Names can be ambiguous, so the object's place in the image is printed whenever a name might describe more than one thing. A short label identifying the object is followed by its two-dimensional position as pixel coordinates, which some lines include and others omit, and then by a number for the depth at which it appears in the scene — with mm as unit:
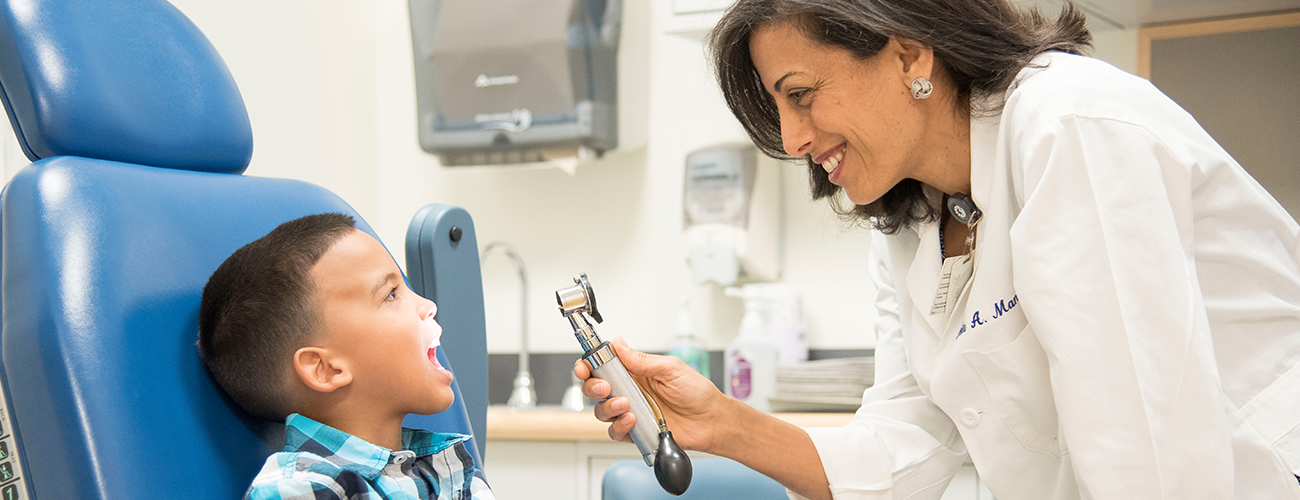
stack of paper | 1922
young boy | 851
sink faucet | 2301
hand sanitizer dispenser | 2150
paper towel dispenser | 2154
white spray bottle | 2076
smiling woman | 805
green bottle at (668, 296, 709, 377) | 2207
